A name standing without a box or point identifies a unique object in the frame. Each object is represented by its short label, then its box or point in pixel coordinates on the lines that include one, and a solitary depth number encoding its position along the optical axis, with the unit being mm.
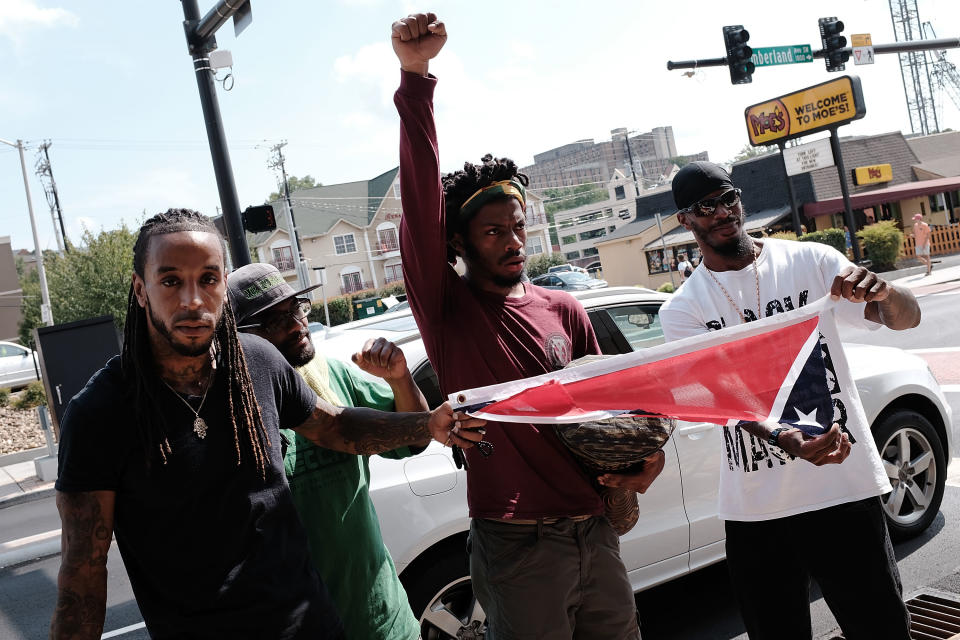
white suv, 3781
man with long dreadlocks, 1828
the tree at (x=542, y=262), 66312
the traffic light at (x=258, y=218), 10039
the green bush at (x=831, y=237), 26788
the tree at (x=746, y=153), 149125
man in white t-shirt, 2607
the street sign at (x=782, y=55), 16812
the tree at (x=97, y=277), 30484
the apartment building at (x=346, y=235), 63969
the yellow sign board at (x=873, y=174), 35875
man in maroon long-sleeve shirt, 2391
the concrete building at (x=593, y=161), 190250
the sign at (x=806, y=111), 26297
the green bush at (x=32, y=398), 21625
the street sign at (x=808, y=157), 29281
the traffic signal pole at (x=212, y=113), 8734
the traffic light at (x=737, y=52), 16281
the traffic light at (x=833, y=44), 16953
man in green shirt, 2496
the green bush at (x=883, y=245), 26688
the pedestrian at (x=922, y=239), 22484
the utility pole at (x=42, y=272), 25297
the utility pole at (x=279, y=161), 60206
